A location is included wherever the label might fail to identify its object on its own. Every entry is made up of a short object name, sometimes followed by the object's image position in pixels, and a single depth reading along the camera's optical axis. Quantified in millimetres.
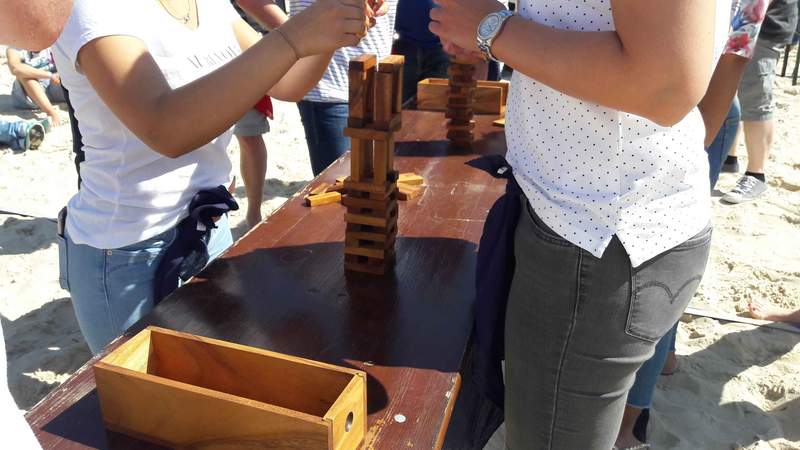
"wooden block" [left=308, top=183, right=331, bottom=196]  1867
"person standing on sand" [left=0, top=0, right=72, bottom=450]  491
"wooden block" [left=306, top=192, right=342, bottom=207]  1814
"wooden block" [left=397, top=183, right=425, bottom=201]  1871
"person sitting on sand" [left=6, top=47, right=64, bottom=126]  5387
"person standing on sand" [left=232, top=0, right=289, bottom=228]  3471
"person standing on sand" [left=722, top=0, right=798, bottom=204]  3652
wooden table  1033
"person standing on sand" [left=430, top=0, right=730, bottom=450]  944
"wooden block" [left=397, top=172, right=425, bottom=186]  1947
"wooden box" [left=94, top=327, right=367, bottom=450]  878
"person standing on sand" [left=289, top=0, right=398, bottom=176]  2480
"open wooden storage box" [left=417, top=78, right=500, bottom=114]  2602
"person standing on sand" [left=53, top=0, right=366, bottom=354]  1191
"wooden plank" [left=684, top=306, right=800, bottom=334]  2864
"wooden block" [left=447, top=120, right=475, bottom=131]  2289
